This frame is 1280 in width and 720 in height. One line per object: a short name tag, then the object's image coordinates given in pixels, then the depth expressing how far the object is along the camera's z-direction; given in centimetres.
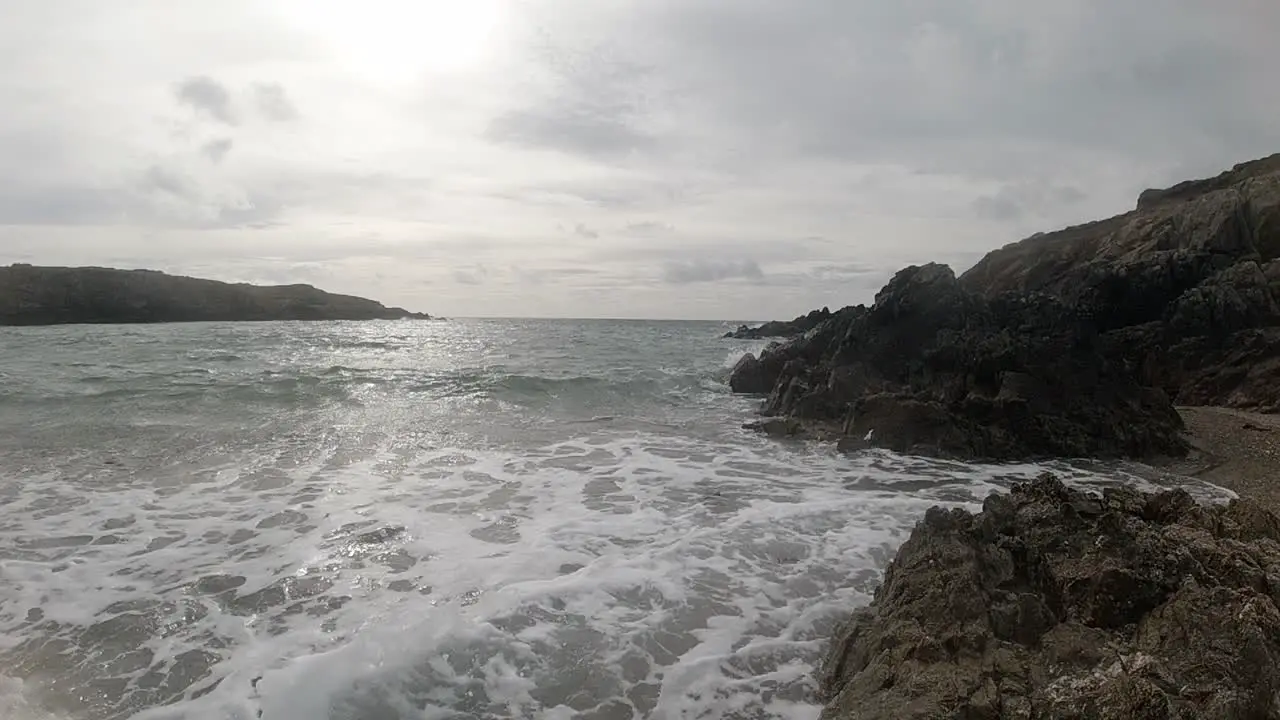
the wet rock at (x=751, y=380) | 2142
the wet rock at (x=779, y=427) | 1377
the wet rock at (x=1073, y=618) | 327
